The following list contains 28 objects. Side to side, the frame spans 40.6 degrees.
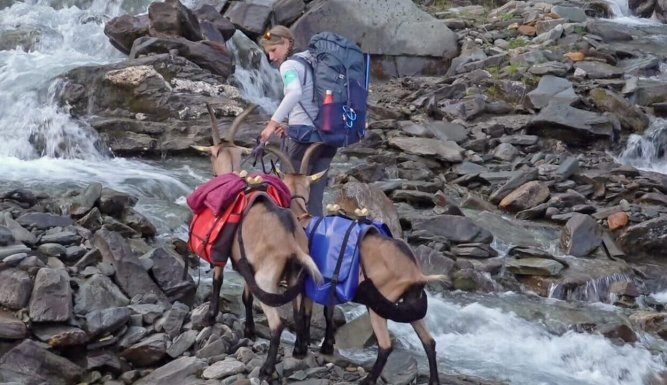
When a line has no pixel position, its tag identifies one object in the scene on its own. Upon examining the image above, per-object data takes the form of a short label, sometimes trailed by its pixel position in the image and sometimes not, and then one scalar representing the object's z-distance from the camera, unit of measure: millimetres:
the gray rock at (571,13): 23156
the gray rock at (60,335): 6813
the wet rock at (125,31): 16953
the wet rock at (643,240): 11648
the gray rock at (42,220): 8586
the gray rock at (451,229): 11117
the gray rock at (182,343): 6879
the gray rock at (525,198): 12977
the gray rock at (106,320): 6934
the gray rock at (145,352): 6855
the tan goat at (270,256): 6309
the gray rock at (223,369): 6480
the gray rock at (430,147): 14742
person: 7195
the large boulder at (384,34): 20469
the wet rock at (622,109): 16578
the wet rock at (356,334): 7629
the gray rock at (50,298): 6905
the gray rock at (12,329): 6754
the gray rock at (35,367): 6523
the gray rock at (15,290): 7023
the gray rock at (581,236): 11426
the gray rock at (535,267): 10516
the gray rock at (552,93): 17016
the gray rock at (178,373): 6473
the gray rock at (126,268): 7719
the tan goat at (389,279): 6309
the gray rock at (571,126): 15883
